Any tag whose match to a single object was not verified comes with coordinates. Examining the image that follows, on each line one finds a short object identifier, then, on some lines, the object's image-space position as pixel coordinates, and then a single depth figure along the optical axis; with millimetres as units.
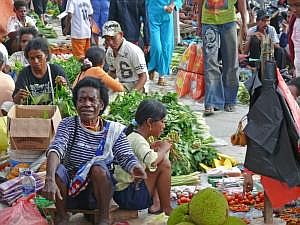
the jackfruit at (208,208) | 5832
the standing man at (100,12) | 16721
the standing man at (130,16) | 13948
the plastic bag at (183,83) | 13018
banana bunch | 8935
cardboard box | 8081
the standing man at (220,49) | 11341
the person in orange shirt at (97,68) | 9961
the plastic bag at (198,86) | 12776
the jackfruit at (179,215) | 6059
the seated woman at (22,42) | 11452
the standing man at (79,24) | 15283
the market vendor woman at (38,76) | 9132
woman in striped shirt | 6858
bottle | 7545
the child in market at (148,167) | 7101
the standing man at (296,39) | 8596
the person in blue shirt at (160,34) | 13918
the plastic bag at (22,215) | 6560
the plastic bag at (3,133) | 8925
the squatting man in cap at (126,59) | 10593
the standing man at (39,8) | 22863
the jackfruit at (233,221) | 5888
